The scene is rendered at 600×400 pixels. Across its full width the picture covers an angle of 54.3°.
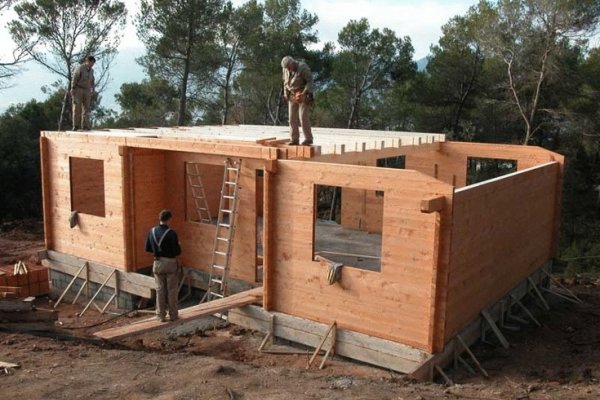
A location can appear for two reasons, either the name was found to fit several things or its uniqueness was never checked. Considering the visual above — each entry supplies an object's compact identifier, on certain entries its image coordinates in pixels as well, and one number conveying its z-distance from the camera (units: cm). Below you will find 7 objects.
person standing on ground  927
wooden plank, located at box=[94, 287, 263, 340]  939
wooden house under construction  898
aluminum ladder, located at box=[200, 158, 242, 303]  1158
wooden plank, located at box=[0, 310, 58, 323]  962
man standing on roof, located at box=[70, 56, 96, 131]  1444
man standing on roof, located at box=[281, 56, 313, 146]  996
